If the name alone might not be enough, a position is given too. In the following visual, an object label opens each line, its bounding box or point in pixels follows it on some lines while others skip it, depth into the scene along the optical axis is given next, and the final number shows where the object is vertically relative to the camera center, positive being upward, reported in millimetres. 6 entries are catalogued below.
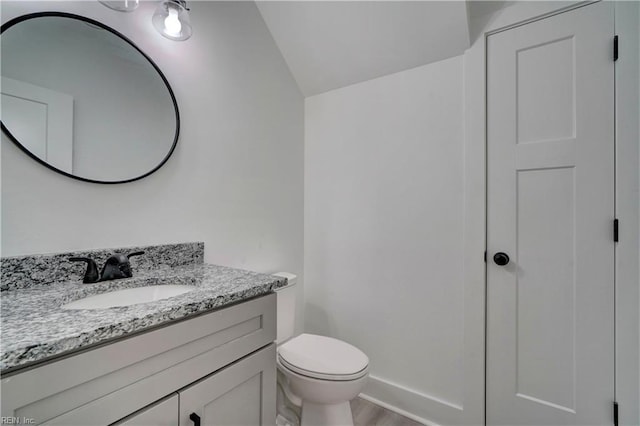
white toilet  1249 -719
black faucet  941 -197
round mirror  891 +425
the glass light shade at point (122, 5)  992 +760
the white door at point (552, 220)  1226 -6
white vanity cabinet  521 -383
